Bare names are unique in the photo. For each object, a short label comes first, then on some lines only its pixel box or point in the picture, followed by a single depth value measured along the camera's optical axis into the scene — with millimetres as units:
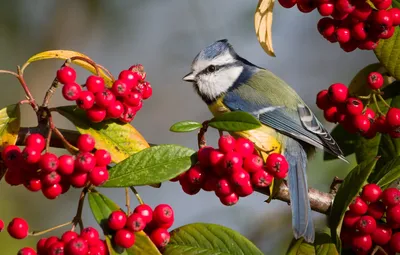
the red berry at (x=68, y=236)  3389
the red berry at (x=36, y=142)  3393
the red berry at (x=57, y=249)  3388
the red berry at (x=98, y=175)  3393
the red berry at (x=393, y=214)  3430
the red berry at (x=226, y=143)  3420
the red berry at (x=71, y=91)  3412
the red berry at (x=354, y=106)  3493
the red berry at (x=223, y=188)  3422
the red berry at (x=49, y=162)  3386
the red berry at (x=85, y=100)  3415
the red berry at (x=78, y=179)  3394
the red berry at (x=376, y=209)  3444
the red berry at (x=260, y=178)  3431
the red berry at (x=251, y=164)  3429
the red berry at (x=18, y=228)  3413
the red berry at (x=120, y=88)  3423
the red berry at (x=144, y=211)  3404
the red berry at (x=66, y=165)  3390
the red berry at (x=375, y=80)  3495
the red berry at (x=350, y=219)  3442
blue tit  3588
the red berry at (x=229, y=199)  3426
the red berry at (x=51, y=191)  3394
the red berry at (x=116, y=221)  3399
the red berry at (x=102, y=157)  3396
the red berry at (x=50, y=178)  3390
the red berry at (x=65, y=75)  3418
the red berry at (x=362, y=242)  3437
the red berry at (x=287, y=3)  3464
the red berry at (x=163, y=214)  3410
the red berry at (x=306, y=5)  3460
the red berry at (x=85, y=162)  3388
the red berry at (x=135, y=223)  3397
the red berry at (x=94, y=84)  3421
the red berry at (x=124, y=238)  3396
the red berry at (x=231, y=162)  3417
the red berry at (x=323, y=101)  3511
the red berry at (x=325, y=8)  3455
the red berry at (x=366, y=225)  3435
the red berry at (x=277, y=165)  3436
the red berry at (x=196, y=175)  3423
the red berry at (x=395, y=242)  3433
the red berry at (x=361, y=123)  3488
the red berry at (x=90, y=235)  3391
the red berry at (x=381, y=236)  3438
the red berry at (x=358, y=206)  3437
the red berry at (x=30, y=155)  3389
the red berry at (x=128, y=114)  3432
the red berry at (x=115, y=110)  3421
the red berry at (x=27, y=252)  3392
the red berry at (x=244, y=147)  3431
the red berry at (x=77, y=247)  3383
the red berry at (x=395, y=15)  3461
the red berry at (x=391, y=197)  3432
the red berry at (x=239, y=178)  3420
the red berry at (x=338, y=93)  3503
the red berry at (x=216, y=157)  3418
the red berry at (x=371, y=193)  3438
